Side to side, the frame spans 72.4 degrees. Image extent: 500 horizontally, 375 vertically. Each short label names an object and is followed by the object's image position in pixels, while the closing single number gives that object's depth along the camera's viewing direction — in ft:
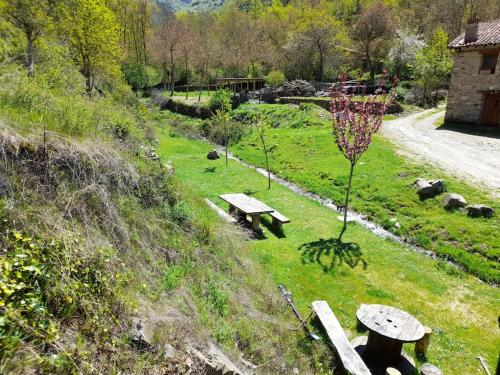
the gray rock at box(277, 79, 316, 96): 134.00
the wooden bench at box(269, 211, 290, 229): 37.88
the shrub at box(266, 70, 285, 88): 143.84
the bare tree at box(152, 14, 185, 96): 159.22
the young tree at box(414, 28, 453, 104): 107.96
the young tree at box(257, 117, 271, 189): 64.70
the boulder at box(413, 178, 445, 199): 46.03
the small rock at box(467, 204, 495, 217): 39.75
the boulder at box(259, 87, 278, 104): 133.49
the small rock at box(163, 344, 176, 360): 12.50
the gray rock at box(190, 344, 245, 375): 13.26
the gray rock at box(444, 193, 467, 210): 42.42
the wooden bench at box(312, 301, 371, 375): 18.56
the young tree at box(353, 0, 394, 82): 162.71
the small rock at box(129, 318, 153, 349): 12.36
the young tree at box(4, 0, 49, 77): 40.70
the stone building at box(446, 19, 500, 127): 77.97
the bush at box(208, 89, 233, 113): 103.14
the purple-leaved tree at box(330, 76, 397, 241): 36.68
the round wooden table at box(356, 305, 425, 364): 19.93
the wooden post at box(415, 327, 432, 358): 21.55
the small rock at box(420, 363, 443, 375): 18.75
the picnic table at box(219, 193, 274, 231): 36.68
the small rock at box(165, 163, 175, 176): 27.72
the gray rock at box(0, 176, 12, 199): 14.53
